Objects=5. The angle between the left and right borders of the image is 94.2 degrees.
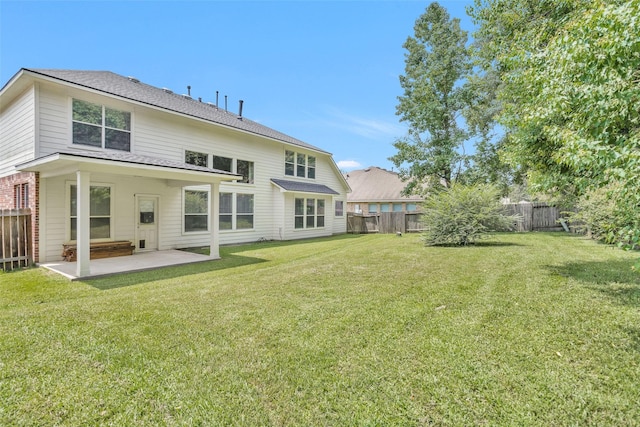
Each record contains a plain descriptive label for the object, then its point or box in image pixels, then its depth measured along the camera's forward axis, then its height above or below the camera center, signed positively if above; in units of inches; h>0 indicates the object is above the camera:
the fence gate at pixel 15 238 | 300.0 -28.1
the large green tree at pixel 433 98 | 691.4 +274.7
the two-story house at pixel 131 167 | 315.9 +48.4
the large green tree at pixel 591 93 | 115.2 +58.3
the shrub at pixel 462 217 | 411.5 -5.3
